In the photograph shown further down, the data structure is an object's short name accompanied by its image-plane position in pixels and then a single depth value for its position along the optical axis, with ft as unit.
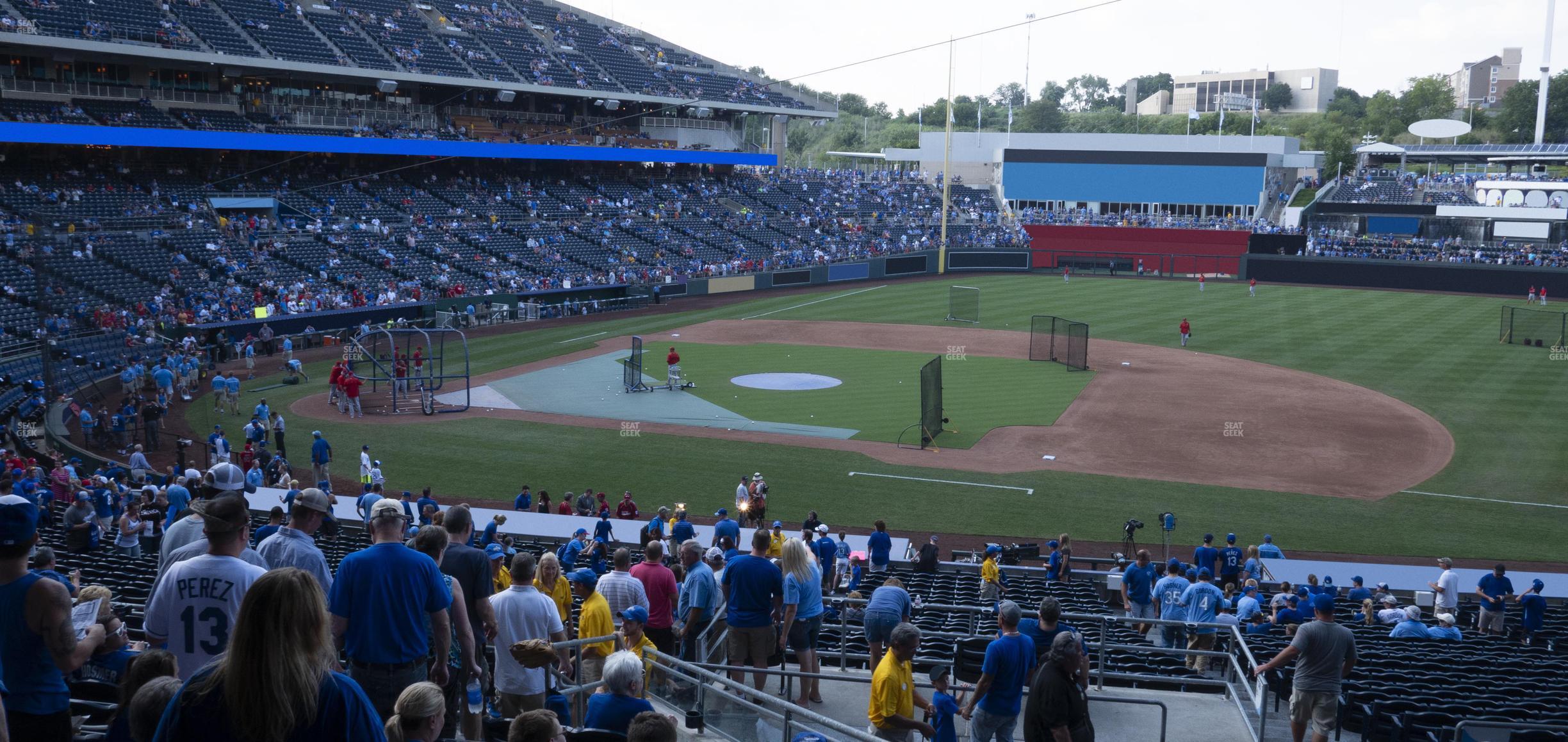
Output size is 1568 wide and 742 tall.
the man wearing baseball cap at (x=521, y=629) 24.06
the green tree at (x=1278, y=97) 513.04
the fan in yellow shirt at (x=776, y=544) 44.62
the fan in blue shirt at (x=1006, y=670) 23.81
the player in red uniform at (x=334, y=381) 102.27
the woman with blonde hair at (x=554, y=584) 28.60
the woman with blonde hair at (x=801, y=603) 30.94
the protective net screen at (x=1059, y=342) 128.67
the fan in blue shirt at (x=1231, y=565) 56.54
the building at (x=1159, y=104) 571.69
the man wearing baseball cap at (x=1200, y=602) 40.81
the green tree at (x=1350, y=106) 478.59
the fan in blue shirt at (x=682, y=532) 49.11
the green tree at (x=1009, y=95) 642.63
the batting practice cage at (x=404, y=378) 105.40
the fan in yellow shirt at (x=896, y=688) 23.16
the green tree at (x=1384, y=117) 379.55
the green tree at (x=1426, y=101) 391.24
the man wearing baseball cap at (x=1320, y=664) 29.12
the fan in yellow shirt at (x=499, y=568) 32.81
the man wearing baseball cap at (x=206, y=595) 16.51
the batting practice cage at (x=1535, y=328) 145.38
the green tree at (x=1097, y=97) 633.61
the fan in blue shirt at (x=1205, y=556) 57.11
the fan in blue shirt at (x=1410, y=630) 44.62
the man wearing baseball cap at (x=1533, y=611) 49.08
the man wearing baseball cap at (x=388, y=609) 18.81
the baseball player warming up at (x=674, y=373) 114.42
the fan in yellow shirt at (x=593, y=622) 26.55
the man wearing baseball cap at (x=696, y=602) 30.42
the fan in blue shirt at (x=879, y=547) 56.75
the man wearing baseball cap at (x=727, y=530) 42.65
